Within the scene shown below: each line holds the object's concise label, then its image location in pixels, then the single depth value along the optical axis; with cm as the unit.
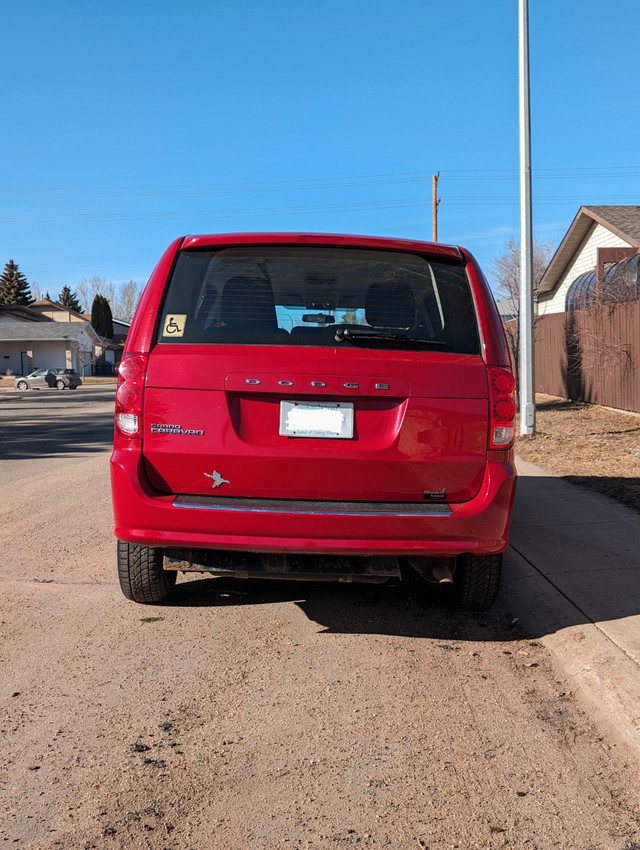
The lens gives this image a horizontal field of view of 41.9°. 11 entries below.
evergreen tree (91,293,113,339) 9125
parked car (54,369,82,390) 4994
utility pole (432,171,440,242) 3259
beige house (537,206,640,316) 2205
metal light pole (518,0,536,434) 1352
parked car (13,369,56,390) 5012
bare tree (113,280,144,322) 13850
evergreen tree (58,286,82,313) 12025
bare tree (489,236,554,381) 3281
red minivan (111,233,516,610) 389
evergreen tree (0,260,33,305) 9819
